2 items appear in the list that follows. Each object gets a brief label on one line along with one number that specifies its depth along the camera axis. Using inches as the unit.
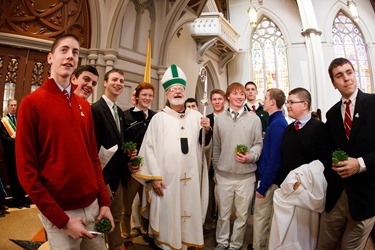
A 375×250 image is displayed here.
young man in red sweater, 44.8
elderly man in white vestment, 94.4
